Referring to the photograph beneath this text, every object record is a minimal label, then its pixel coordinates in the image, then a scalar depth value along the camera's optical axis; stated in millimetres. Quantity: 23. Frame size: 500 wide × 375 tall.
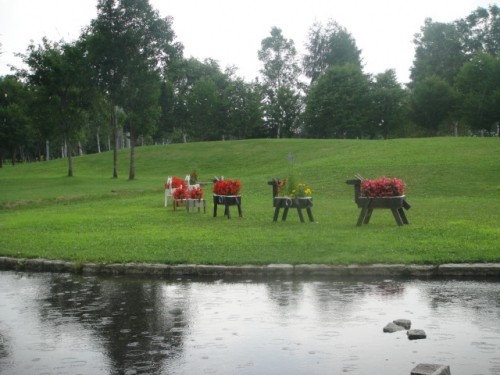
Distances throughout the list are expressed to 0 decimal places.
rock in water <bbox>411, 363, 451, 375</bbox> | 5285
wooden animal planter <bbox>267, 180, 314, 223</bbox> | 17500
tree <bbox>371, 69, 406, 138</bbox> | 78938
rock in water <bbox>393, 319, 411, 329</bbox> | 7184
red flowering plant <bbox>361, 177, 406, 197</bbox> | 15969
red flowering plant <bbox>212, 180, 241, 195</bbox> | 19516
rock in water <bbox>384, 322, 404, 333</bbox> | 7051
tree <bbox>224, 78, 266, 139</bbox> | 88812
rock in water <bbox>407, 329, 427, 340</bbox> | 6742
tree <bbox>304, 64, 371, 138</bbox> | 80438
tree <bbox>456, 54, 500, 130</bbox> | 67488
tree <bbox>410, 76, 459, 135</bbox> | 73750
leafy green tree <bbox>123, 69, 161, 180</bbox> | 48062
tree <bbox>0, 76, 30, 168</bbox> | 77000
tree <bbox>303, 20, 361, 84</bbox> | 99938
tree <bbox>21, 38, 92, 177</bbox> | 48203
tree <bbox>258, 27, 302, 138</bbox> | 98125
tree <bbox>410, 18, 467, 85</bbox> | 88125
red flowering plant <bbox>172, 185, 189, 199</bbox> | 23219
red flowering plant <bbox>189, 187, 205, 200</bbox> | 22781
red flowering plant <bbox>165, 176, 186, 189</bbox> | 24859
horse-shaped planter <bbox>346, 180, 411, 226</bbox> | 15828
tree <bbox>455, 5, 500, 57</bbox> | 87562
